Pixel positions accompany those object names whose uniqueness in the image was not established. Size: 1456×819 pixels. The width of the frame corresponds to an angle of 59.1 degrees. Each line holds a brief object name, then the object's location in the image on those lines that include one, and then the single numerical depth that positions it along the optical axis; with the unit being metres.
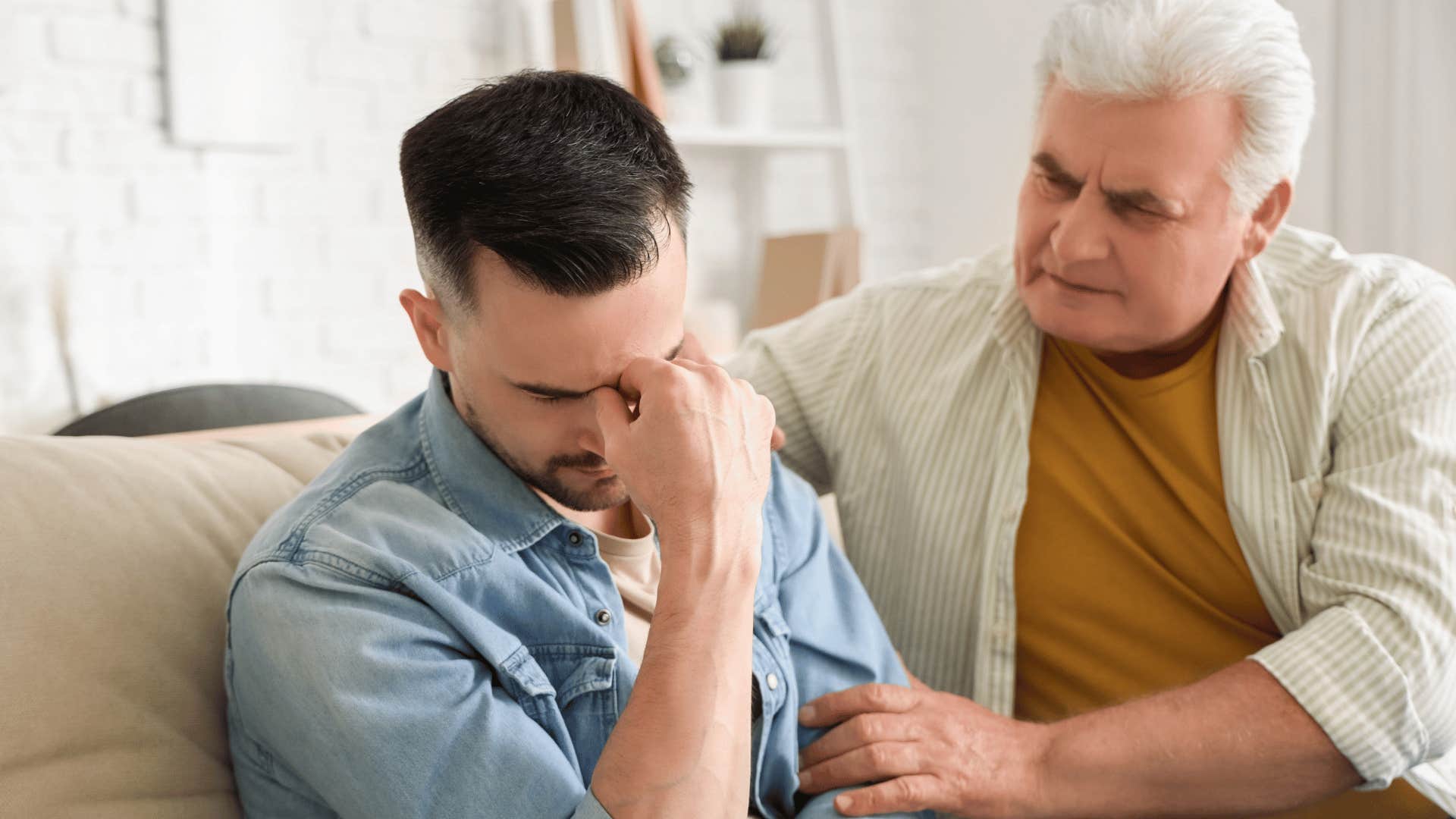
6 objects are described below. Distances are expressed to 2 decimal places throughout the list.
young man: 0.94
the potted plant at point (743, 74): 3.05
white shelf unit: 3.04
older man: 1.32
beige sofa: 1.01
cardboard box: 3.02
